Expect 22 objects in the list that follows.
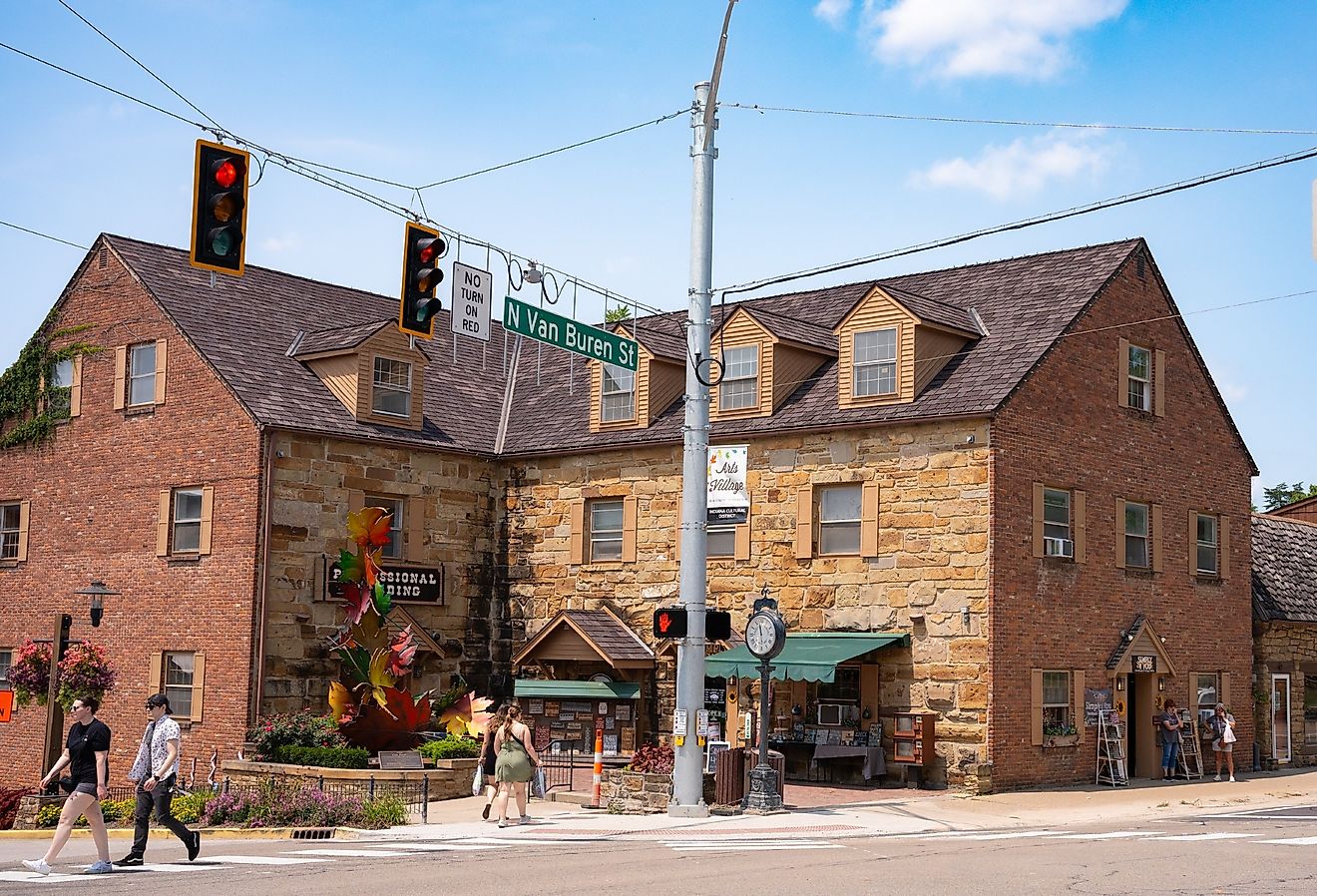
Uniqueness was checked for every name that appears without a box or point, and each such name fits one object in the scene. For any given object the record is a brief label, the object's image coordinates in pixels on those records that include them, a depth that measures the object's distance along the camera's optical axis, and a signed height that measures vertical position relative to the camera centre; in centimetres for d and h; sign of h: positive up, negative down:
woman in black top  1458 -121
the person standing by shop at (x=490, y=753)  2098 -136
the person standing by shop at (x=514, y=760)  1995 -136
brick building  2612 +315
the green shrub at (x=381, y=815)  2064 -218
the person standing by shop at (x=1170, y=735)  2852 -123
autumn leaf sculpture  2577 -12
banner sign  2094 +240
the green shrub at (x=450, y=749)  2580 -159
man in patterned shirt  1542 -125
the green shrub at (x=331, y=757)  2470 -169
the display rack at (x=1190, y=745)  2953 -145
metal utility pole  2027 +257
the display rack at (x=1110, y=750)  2739 -146
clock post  2094 -10
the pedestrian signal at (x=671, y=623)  2039 +49
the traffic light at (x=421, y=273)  1675 +418
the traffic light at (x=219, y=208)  1408 +409
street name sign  1930 +424
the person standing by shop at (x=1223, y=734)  2931 -121
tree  7544 +889
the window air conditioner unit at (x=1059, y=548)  2666 +209
